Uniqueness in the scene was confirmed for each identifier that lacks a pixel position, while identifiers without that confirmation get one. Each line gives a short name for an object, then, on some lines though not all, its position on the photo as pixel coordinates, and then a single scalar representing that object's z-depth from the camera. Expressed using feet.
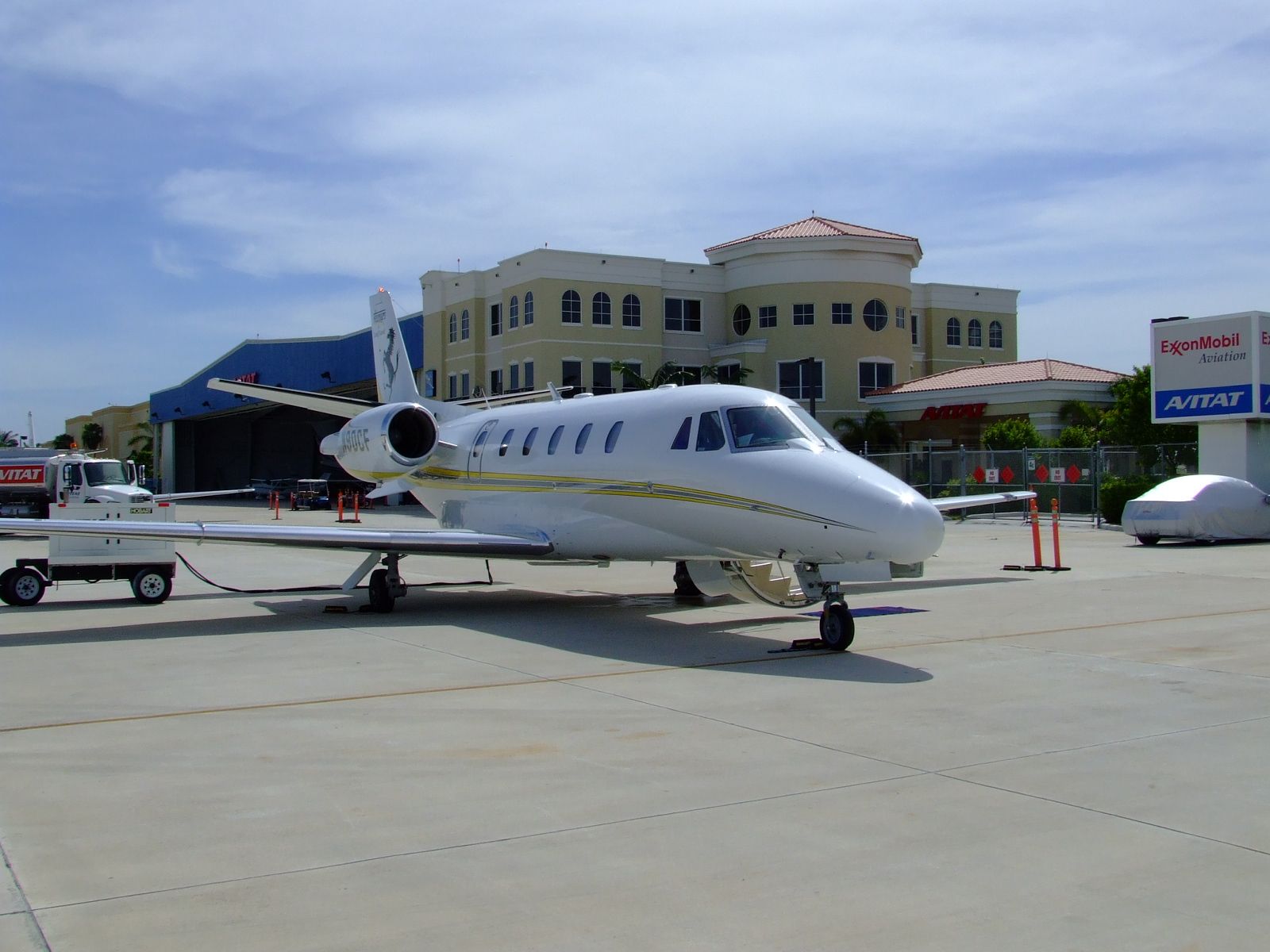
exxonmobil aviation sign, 89.86
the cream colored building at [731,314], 171.63
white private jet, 34.35
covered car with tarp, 78.59
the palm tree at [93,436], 413.59
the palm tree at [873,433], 169.07
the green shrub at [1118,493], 101.50
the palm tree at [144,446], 366.02
